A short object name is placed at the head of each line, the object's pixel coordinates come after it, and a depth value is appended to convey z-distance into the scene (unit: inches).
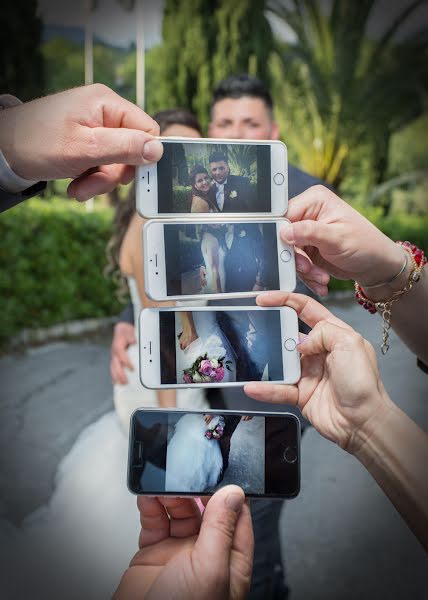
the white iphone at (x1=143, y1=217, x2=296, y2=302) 35.7
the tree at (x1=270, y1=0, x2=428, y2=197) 337.1
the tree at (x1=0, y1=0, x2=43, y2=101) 267.6
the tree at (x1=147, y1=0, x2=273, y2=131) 295.1
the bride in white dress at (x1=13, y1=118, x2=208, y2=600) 52.6
